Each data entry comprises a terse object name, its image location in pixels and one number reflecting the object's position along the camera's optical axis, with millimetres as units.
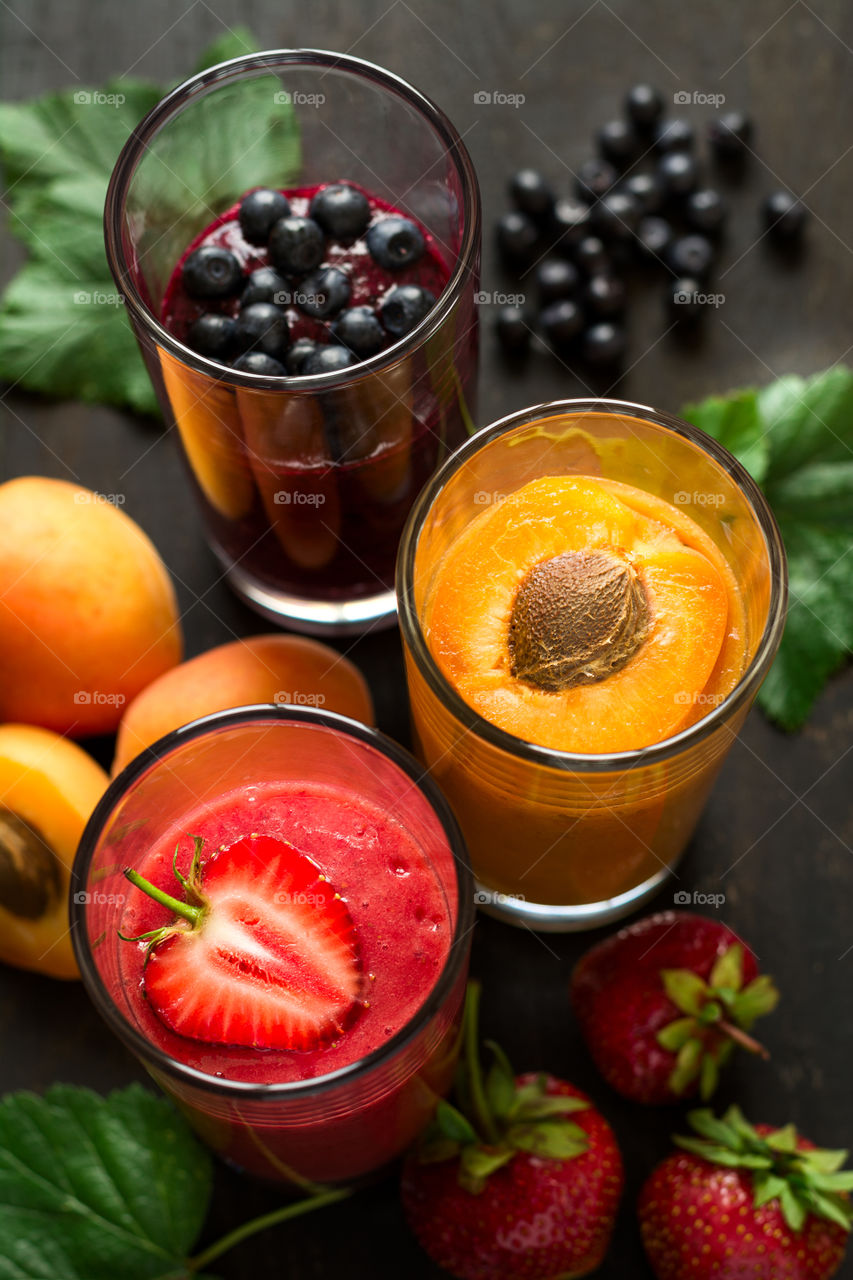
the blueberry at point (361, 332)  548
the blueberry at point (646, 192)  628
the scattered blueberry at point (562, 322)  615
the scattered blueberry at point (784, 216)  625
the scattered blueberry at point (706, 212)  624
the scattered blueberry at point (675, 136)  629
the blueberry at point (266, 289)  554
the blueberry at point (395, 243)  557
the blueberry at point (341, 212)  560
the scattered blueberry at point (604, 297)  615
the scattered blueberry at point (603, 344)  615
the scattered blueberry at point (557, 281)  620
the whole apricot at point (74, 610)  571
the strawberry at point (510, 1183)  549
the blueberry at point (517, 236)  622
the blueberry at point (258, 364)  546
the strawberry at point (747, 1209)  548
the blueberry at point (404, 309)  550
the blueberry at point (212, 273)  557
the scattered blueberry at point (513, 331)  618
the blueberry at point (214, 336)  552
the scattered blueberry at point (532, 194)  623
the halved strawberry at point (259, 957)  507
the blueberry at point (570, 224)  626
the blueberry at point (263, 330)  550
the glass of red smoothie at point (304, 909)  500
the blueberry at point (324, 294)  553
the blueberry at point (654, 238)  626
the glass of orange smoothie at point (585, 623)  514
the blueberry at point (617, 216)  625
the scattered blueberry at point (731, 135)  629
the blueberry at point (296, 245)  555
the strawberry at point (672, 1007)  562
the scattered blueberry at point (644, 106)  629
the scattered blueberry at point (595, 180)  630
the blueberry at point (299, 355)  548
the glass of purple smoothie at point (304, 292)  540
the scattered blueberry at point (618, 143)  630
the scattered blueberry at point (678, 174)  626
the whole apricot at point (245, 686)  571
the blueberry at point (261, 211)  562
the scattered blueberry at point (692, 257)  621
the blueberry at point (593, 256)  619
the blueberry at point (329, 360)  543
